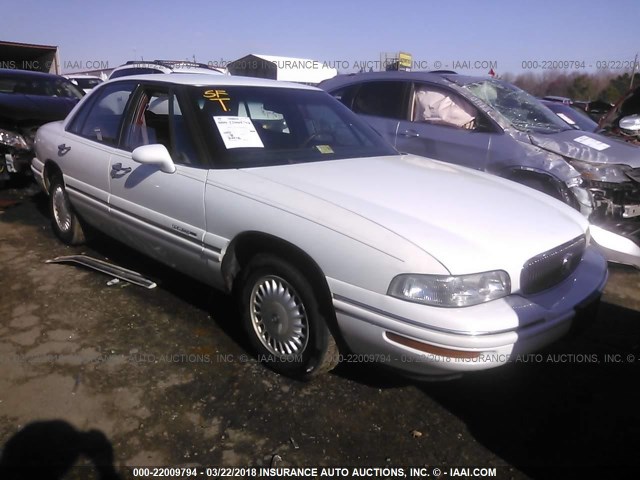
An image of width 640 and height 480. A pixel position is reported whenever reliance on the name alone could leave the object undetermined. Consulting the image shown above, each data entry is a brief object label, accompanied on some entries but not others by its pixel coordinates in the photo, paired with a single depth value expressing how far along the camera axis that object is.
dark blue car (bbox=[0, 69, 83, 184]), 6.52
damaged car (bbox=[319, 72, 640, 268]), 4.85
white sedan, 2.23
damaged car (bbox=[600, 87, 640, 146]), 6.17
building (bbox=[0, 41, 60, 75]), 18.28
